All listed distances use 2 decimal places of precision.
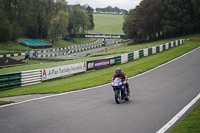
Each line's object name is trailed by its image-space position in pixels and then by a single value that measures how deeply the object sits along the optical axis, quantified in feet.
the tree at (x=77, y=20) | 410.02
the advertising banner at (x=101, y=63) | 111.19
